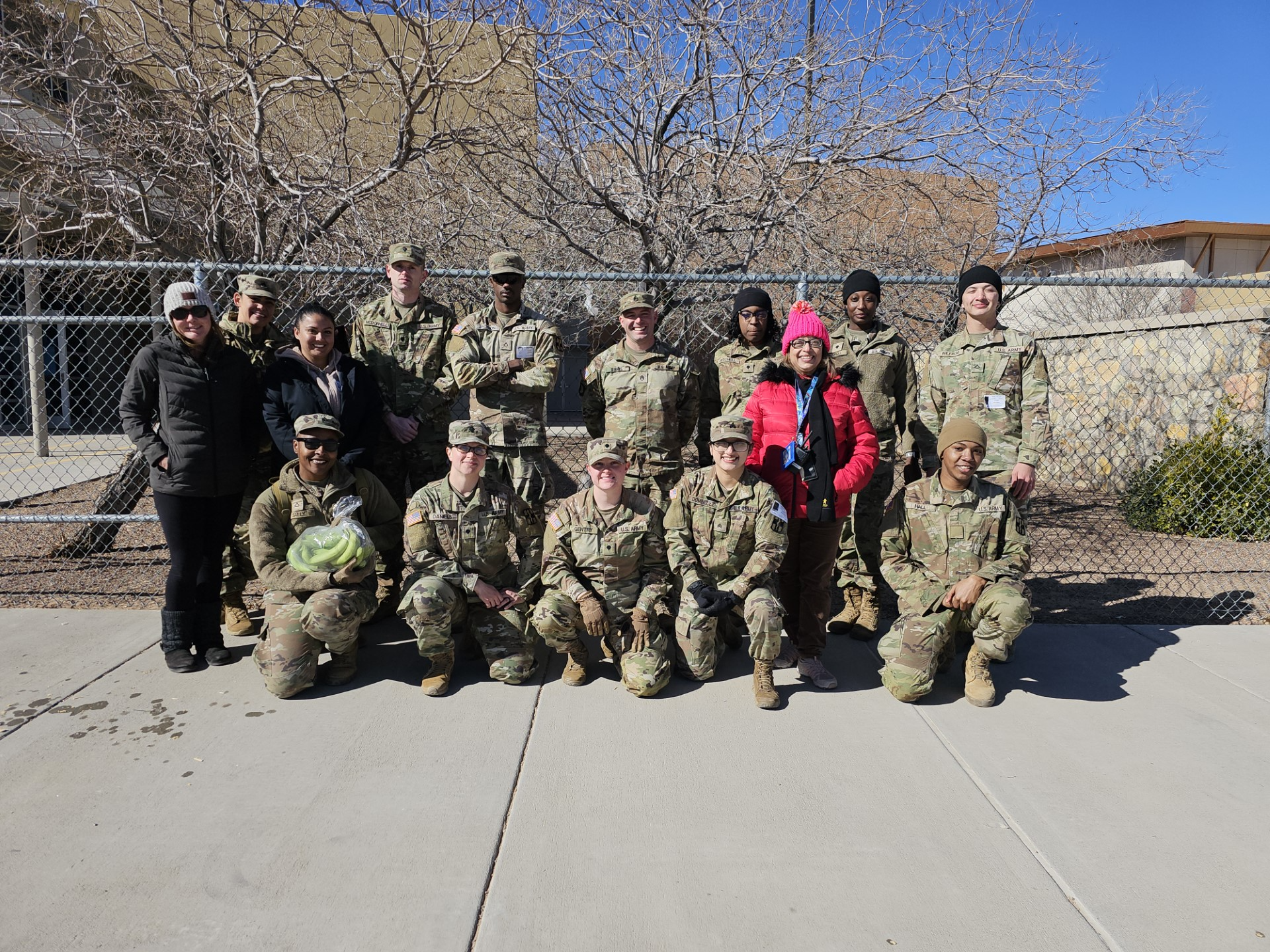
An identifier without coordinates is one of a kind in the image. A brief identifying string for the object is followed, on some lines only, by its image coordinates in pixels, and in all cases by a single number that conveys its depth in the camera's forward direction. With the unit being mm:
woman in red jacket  3793
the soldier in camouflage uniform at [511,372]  4254
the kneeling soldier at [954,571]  3619
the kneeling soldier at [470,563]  3740
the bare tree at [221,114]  5141
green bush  6859
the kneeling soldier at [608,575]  3697
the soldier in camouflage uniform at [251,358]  4180
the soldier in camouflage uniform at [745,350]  4203
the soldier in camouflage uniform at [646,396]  4289
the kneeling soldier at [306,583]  3602
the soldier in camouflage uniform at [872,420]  4391
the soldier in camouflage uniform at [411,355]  4480
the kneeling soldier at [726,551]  3617
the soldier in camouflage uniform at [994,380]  4207
